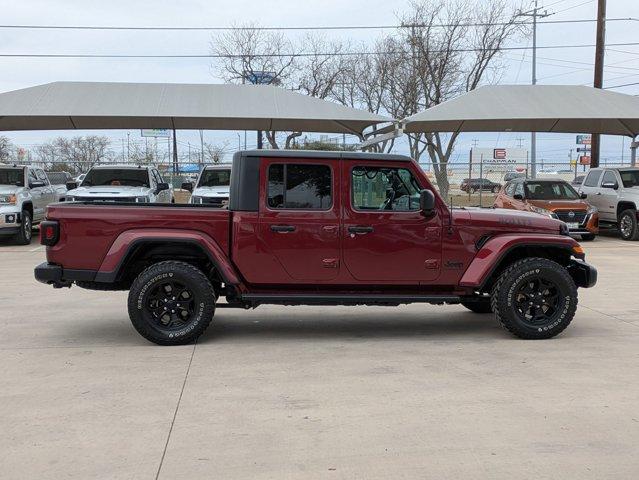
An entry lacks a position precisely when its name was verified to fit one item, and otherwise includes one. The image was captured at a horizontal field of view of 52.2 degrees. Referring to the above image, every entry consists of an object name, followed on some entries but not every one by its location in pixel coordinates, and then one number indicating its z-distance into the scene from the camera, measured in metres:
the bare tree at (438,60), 32.38
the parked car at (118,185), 14.19
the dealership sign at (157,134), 65.61
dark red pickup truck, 6.16
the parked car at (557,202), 16.09
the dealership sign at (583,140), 55.19
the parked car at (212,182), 15.23
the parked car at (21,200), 14.93
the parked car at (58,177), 27.38
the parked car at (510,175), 40.64
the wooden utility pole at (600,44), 23.20
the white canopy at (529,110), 19.77
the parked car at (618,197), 17.03
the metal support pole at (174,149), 33.37
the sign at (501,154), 63.06
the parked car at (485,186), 34.00
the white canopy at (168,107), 19.47
